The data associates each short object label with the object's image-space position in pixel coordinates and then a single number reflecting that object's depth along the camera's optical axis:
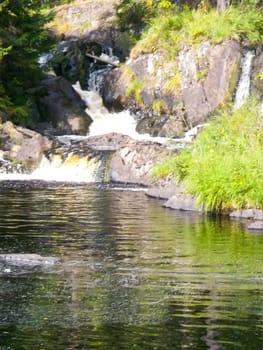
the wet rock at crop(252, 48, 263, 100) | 33.84
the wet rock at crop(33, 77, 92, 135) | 36.16
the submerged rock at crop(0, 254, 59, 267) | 12.84
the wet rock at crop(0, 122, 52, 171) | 30.00
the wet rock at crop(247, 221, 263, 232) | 16.52
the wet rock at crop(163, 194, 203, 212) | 19.81
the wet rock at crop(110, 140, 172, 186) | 26.56
